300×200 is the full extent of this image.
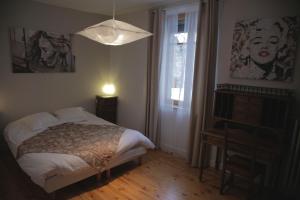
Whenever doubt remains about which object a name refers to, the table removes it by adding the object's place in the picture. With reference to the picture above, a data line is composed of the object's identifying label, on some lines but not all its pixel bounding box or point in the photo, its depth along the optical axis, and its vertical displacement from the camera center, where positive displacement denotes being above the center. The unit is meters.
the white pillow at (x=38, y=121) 3.16 -0.85
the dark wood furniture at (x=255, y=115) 2.24 -0.48
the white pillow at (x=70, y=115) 3.65 -0.83
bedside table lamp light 4.63 -0.42
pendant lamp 2.20 +0.43
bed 2.19 -1.01
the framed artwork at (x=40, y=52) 3.42 +0.30
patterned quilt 2.49 -0.97
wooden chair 2.20 -0.98
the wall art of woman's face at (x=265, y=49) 2.39 +0.35
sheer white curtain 3.30 -0.06
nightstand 4.38 -0.80
